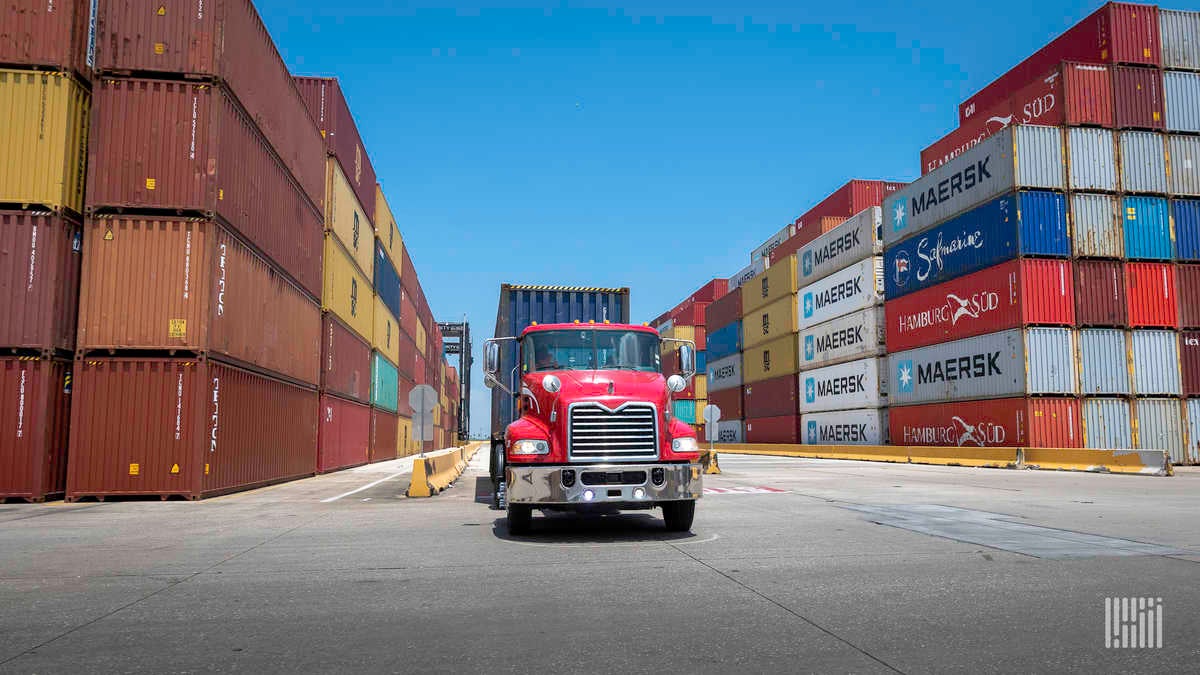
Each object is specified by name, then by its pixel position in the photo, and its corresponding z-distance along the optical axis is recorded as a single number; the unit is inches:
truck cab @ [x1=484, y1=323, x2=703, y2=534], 365.7
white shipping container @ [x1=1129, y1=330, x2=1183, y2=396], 1160.2
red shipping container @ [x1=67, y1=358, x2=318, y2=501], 582.6
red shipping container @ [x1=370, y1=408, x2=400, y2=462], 1433.3
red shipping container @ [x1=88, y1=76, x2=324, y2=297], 605.6
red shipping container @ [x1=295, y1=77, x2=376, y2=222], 1076.5
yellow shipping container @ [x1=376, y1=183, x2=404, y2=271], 1467.5
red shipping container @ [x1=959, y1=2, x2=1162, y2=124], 1194.6
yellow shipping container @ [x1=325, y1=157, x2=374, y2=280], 1048.2
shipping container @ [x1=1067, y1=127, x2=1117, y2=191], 1175.0
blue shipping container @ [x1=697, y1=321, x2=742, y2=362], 2389.3
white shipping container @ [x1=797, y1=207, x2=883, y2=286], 1620.3
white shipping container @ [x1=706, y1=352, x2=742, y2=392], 2396.7
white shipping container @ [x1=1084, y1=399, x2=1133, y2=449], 1151.0
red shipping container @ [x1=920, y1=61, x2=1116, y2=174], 1176.2
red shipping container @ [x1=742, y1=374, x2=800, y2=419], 2017.7
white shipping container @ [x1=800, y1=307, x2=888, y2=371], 1615.4
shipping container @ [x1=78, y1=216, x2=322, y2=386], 589.9
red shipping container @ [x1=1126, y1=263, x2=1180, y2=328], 1170.6
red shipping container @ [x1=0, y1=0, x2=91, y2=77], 597.9
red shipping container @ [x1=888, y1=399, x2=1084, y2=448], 1134.4
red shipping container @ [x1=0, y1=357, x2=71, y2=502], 570.3
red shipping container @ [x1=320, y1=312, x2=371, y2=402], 1016.9
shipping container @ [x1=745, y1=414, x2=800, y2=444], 2006.6
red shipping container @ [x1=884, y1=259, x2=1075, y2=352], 1143.6
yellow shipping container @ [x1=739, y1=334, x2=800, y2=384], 2017.7
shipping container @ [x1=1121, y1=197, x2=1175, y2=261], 1179.3
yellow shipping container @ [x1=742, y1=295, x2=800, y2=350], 2026.3
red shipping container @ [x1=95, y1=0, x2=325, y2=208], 618.5
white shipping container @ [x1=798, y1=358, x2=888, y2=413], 1600.6
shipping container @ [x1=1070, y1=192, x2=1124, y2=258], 1168.8
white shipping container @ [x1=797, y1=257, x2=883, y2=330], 1621.6
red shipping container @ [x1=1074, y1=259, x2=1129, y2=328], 1161.4
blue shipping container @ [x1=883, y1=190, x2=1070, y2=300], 1155.9
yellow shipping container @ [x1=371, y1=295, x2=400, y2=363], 1429.5
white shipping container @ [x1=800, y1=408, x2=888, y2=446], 1590.8
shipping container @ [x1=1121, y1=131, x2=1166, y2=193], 1187.9
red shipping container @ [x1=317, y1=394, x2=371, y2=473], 1016.2
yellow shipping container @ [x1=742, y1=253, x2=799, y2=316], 2037.4
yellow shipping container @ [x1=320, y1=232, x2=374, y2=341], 1034.7
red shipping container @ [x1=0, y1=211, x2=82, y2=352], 573.6
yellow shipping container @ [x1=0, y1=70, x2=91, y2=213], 586.2
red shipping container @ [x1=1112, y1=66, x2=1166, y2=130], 1192.2
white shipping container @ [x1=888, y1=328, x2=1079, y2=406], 1137.4
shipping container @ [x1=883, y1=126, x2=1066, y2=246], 1158.3
